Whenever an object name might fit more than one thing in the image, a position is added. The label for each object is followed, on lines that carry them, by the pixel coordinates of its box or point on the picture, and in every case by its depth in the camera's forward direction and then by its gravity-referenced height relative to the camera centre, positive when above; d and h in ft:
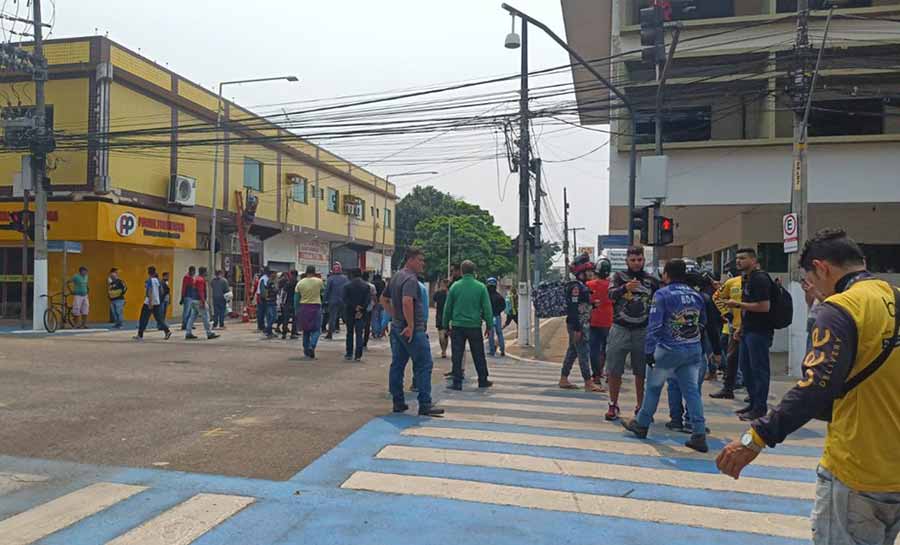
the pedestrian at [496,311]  47.24 -1.95
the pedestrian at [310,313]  40.42 -1.94
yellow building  67.10 +12.37
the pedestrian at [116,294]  63.46 -1.43
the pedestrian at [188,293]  52.85 -1.04
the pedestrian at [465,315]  30.53 -1.48
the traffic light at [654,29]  37.74 +14.87
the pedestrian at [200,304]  52.80 -1.91
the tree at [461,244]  194.08 +11.77
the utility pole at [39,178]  58.44 +8.91
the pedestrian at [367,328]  42.90 -3.05
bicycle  60.82 -3.14
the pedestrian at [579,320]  29.68 -1.56
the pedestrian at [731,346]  29.84 -2.69
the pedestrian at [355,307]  39.22 -1.48
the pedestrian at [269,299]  56.29 -1.55
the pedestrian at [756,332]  23.93 -1.63
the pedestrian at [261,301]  56.59 -1.78
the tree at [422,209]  219.61 +24.91
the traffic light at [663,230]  42.16 +3.61
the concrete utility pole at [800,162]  38.68 +7.42
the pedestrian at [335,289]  48.01 -0.52
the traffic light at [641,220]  43.24 +4.36
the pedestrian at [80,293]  61.87 -1.40
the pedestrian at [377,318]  56.24 -3.09
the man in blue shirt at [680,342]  19.71 -1.69
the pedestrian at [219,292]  63.00 -1.12
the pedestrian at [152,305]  51.62 -2.00
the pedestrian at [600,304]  29.71 -0.85
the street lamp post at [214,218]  78.41 +7.52
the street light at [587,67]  40.93 +13.70
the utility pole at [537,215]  58.69 +6.33
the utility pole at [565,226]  158.46 +15.20
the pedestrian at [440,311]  43.29 -1.82
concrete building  51.80 +14.53
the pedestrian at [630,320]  22.94 -1.19
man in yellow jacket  7.73 -1.47
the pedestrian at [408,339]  24.34 -2.10
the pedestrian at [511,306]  73.02 -2.41
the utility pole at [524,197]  55.52 +7.55
